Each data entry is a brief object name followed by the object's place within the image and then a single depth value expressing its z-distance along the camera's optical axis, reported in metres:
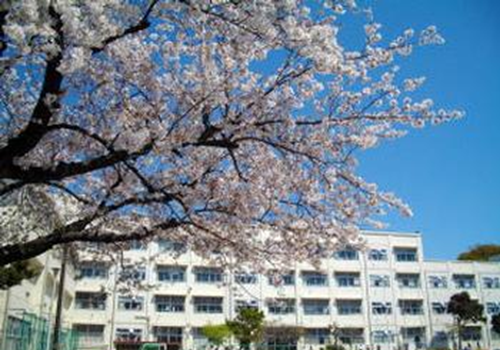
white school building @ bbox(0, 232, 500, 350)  43.59
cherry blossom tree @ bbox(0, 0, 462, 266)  5.44
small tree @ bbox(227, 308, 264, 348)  39.84
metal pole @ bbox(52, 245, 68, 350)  16.20
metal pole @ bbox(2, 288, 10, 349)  17.44
